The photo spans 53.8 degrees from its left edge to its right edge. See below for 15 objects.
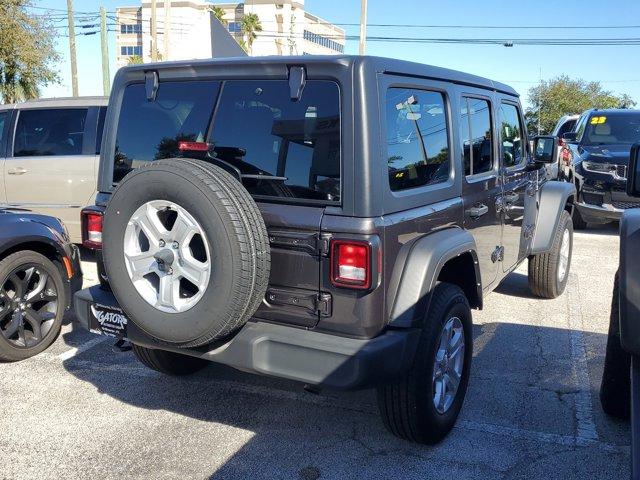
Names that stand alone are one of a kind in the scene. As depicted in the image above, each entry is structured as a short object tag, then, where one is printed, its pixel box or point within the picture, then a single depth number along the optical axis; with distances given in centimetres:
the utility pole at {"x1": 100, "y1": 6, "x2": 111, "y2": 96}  2589
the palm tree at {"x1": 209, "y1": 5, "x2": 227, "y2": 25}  5728
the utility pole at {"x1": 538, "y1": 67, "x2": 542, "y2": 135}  5190
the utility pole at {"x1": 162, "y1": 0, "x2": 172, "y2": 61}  2070
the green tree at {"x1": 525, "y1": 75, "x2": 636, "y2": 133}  5250
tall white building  6975
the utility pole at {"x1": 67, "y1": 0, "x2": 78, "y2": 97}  2878
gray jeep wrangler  276
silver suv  711
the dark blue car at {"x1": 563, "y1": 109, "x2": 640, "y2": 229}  941
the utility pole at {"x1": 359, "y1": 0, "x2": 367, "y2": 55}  2121
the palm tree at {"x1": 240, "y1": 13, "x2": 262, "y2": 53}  6162
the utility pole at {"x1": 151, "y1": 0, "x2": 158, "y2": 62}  2374
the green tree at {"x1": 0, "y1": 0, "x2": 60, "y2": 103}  2038
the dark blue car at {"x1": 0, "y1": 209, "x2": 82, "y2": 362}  432
